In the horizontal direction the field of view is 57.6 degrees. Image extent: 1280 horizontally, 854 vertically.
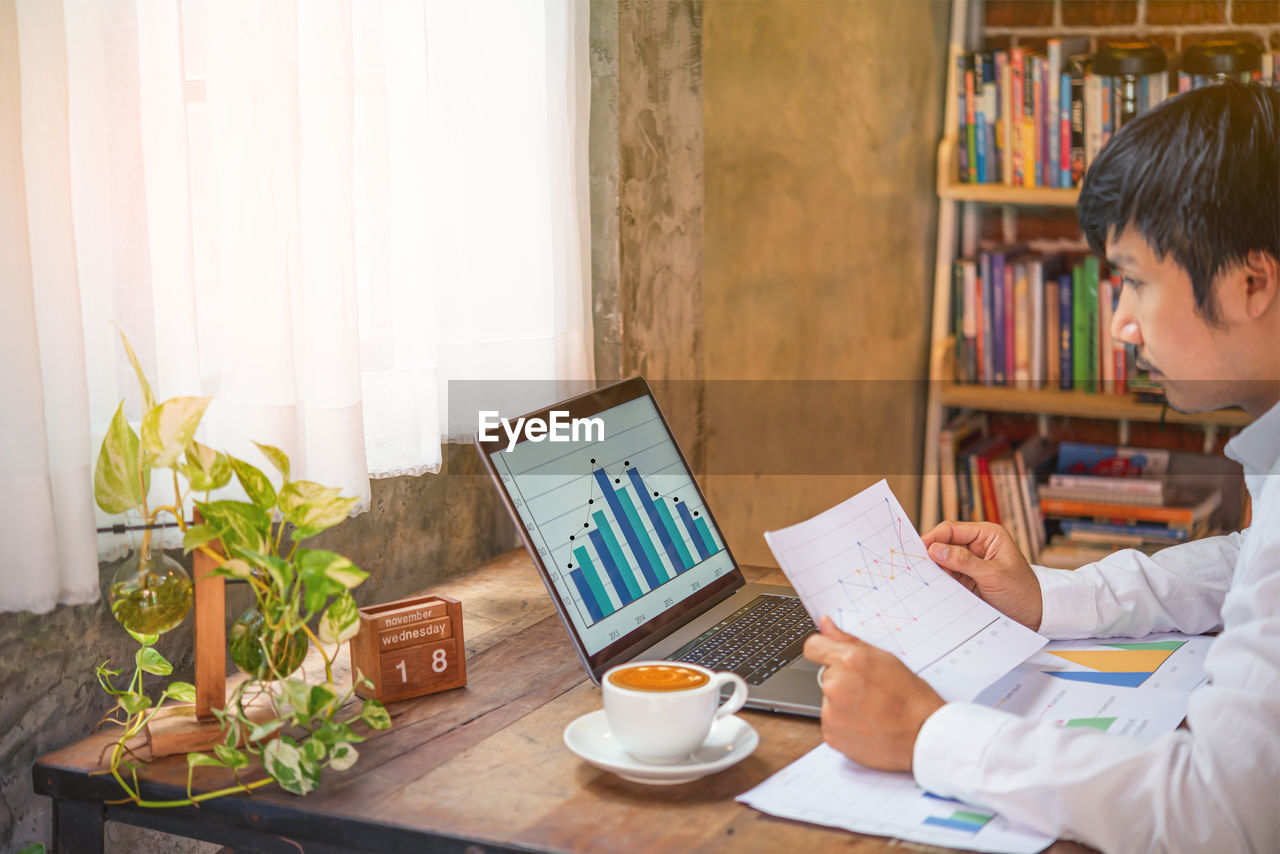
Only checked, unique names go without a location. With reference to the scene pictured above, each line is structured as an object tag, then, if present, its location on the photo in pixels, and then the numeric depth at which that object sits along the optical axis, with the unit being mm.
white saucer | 880
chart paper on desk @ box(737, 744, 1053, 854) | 809
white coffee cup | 870
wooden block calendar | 1070
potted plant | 896
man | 809
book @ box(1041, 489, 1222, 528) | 2424
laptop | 1101
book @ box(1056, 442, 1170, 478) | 2568
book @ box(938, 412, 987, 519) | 2645
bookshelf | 2451
